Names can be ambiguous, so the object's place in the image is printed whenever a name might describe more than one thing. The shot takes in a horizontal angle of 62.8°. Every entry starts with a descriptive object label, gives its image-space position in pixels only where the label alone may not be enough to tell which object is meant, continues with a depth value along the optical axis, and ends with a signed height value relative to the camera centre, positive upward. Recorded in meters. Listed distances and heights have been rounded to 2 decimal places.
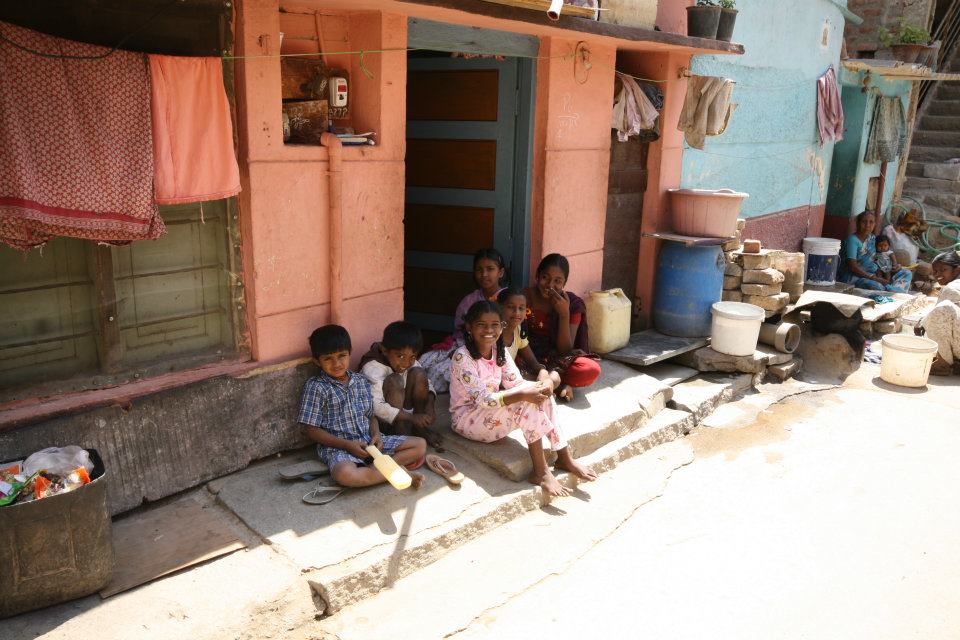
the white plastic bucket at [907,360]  7.91 -2.12
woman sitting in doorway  11.95 -1.86
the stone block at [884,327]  9.66 -2.19
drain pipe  4.83 -0.55
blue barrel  7.55 -1.41
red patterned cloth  3.53 -0.13
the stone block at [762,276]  7.88 -1.34
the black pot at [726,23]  7.48 +1.07
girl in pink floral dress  4.92 -1.66
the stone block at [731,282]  8.08 -1.44
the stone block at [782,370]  7.93 -2.26
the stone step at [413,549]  3.80 -2.17
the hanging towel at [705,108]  7.55 +0.28
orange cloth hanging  4.04 -0.06
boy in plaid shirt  4.59 -1.68
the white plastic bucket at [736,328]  7.30 -1.72
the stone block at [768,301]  7.93 -1.59
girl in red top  6.16 -1.54
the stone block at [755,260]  7.98 -1.19
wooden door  6.46 -0.37
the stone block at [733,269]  8.05 -1.30
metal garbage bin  3.27 -1.80
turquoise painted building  9.07 +0.23
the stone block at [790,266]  8.31 -1.30
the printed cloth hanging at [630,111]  7.23 +0.22
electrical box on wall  4.97 +0.22
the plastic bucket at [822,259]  11.70 -1.70
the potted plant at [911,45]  13.09 +1.63
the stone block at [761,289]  7.88 -1.46
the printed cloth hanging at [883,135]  13.32 +0.15
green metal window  3.94 -0.98
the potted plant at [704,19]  7.32 +1.08
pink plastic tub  7.38 -0.68
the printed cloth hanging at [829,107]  11.57 +0.51
